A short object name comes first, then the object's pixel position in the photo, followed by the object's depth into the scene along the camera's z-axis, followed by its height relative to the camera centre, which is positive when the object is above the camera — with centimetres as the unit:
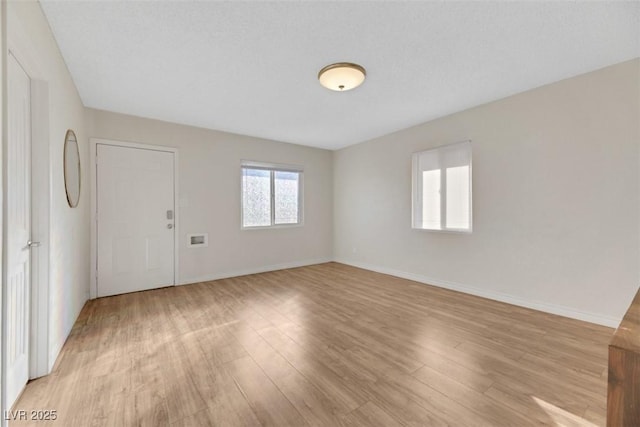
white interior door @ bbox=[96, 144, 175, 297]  344 -10
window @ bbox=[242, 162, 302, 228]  475 +34
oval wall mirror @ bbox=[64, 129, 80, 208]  235 +43
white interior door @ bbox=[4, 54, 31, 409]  147 -11
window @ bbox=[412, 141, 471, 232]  357 +36
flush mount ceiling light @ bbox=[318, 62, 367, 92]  236 +131
